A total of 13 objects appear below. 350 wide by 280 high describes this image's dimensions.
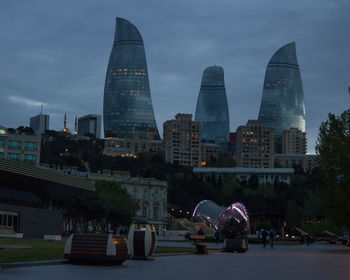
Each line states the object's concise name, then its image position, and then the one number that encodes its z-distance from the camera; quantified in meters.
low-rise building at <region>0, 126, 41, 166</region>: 136.50
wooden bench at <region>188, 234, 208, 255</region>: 31.34
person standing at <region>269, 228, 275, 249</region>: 47.97
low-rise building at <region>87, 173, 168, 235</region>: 136.12
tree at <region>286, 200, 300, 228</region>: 142.25
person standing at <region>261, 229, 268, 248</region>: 49.88
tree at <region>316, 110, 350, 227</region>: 47.94
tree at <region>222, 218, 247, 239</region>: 56.67
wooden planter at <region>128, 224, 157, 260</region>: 23.86
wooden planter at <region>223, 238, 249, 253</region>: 36.19
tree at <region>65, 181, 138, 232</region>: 80.00
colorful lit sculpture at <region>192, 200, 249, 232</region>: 87.69
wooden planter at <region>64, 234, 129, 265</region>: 19.67
